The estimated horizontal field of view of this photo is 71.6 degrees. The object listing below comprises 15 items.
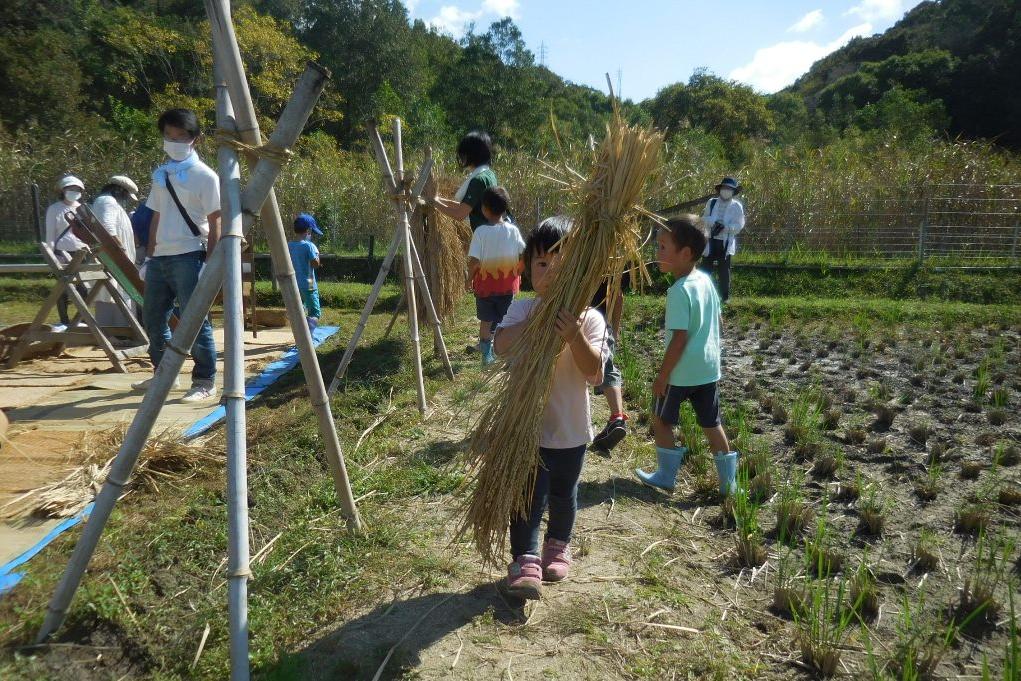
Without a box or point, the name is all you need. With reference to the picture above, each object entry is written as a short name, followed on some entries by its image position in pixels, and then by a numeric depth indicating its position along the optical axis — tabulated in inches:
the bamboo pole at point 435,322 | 201.6
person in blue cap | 262.5
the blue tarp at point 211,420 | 101.7
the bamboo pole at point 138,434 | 88.3
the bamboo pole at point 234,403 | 80.4
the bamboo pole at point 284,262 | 88.3
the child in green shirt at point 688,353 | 133.0
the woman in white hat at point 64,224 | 254.8
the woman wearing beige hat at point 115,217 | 232.1
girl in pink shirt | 97.7
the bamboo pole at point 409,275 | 181.8
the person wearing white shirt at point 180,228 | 168.9
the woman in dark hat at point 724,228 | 344.8
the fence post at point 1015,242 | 480.1
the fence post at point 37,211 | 482.3
